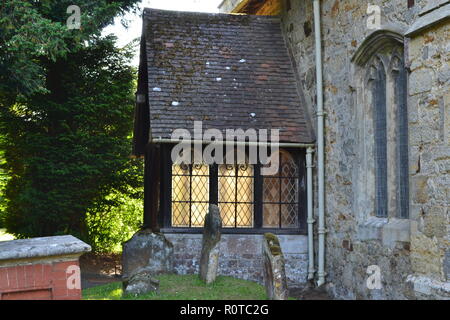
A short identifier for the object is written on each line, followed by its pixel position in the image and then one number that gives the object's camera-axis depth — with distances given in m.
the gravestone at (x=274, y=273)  7.66
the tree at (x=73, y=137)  14.41
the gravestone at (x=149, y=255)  10.43
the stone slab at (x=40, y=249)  5.15
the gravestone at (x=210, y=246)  9.38
